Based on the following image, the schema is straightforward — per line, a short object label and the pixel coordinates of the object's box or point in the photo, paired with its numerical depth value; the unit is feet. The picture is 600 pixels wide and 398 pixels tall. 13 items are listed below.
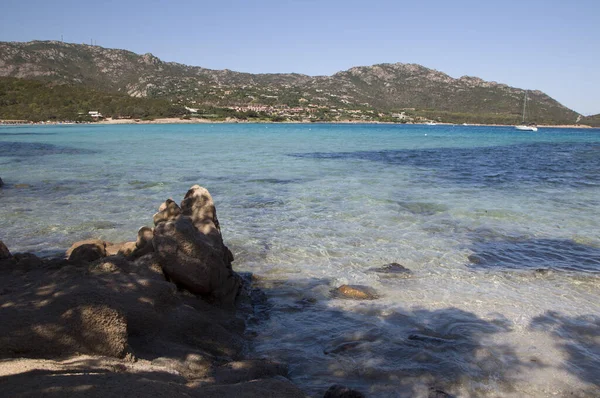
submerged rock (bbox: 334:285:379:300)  20.62
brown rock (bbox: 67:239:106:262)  21.08
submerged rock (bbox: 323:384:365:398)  12.07
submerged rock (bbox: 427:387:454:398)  12.91
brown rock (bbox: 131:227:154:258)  19.65
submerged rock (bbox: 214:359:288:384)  11.85
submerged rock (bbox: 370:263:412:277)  24.08
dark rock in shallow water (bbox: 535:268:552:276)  24.29
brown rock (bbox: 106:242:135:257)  21.63
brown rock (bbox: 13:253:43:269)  18.20
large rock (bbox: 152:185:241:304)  17.65
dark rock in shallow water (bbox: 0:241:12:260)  19.07
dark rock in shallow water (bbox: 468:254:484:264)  26.50
